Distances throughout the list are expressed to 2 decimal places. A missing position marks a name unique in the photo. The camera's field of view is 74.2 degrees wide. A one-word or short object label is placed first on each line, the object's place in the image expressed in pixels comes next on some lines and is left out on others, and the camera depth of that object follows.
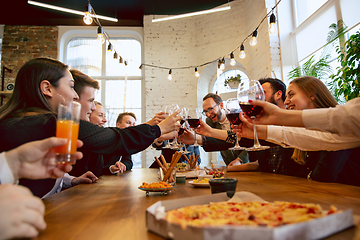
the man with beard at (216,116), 3.34
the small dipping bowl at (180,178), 1.41
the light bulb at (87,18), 3.04
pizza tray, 0.37
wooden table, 0.58
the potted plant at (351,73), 2.37
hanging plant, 5.79
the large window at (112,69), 6.83
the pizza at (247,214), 0.48
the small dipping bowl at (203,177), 1.29
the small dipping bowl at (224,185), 0.78
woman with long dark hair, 1.06
